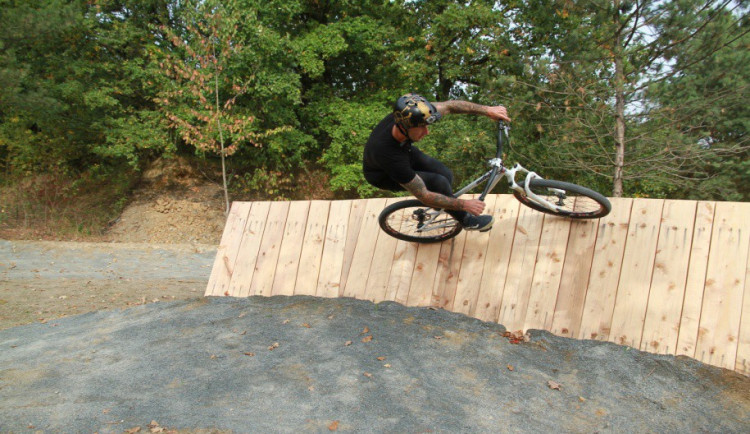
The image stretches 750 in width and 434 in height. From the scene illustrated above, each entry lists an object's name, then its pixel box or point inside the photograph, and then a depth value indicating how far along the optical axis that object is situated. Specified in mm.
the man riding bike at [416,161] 3723
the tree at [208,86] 14461
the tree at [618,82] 9516
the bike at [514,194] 4410
